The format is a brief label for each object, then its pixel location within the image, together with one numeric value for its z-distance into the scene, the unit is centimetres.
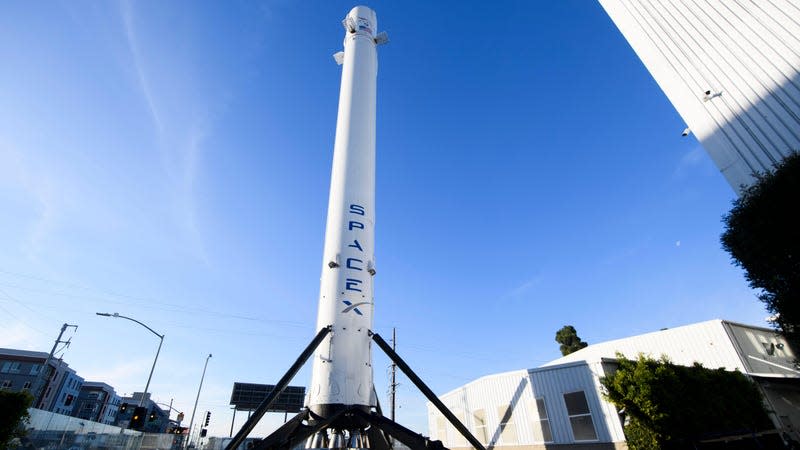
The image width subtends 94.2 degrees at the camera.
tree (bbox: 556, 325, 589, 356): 4680
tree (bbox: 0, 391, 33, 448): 1327
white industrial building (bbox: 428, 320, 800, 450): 1469
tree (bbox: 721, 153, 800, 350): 1165
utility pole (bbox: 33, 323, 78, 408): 2220
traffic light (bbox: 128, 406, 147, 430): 2017
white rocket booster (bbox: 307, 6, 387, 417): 1004
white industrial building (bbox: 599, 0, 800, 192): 1518
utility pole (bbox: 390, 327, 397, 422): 3044
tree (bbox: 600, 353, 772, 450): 1310
